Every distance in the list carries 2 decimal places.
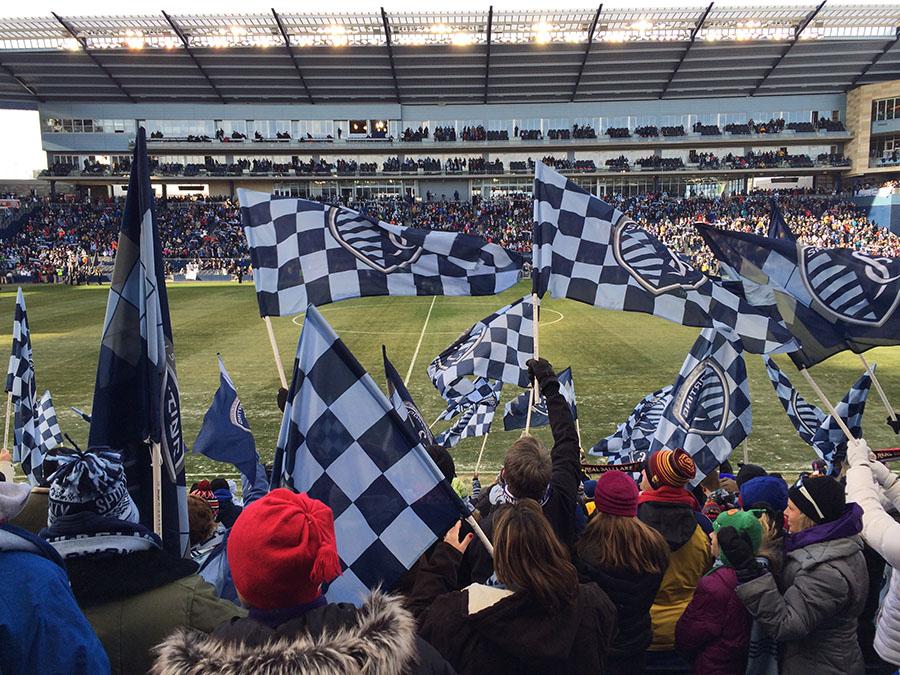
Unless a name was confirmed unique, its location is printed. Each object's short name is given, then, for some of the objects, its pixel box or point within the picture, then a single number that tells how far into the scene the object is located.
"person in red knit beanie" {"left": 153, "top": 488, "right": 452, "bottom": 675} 1.54
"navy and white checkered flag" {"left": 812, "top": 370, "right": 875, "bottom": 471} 5.94
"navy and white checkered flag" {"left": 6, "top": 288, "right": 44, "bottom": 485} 5.95
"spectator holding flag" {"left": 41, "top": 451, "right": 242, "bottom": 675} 2.14
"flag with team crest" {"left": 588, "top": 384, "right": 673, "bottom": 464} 7.11
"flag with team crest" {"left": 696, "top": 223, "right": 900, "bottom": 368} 5.07
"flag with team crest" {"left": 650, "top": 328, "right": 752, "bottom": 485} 5.81
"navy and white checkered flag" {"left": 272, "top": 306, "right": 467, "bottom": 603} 2.84
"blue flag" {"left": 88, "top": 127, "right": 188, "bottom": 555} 3.65
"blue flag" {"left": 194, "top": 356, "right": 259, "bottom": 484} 5.38
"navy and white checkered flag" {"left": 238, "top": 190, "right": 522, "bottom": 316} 5.26
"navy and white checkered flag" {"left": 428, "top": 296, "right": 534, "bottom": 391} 7.02
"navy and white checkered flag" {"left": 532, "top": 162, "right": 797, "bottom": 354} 5.46
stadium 45.06
